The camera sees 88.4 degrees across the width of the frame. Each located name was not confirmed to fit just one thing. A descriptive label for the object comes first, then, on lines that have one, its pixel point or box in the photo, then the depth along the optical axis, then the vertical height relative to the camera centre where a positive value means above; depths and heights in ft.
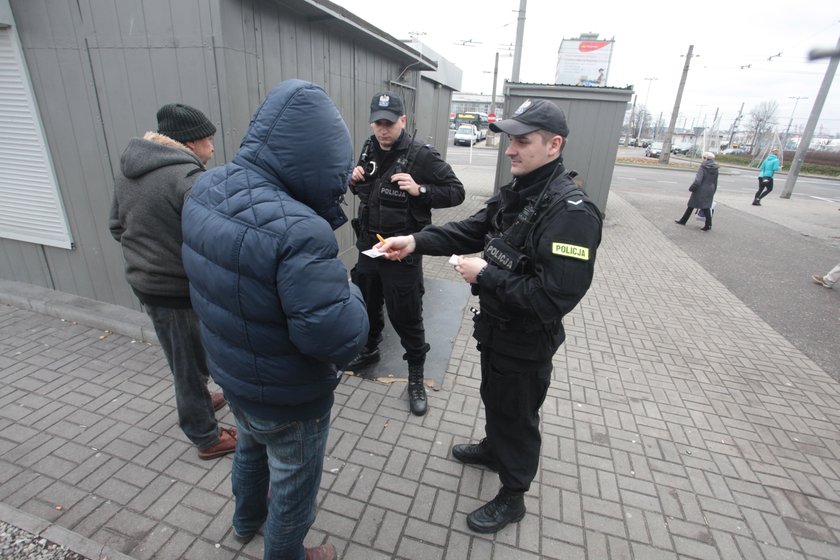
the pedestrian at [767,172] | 42.86 -3.46
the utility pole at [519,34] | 39.31 +7.64
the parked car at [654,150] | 129.48 -5.60
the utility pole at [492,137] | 112.27 -4.20
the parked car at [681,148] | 153.89 -5.50
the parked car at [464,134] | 106.32 -3.25
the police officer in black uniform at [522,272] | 5.83 -2.09
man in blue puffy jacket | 4.41 -1.58
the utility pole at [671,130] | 85.81 +0.24
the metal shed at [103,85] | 10.05 +0.45
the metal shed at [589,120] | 28.50 +0.43
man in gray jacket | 7.15 -2.16
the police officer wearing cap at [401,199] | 9.89 -1.79
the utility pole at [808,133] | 48.55 +0.58
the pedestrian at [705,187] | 30.53 -3.66
